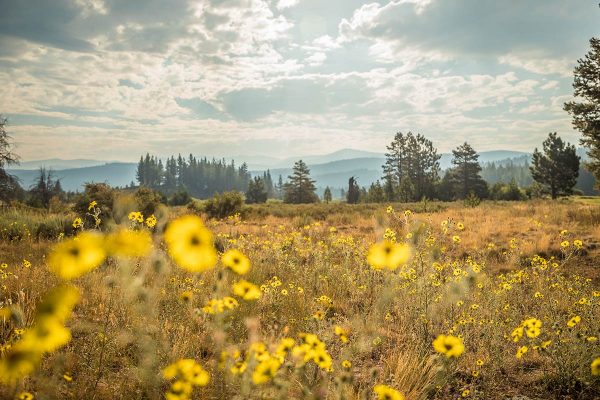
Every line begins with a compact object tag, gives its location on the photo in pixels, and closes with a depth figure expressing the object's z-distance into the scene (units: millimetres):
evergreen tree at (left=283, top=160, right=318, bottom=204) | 61562
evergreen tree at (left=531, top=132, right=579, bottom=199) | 41719
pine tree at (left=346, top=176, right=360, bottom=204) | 51612
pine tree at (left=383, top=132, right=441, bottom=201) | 59594
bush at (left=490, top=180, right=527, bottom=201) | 51531
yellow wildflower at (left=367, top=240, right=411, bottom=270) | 1884
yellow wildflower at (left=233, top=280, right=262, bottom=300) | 1789
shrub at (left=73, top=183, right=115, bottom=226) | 11164
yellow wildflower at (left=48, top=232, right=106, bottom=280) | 1310
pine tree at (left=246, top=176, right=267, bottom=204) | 75944
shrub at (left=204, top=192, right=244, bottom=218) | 17375
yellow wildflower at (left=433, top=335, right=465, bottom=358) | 1776
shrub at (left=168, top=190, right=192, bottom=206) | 62188
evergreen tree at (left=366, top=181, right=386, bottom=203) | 56862
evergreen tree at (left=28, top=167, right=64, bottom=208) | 34803
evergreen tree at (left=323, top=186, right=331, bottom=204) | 65162
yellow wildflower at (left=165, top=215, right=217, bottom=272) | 1591
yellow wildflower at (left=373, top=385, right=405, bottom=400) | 1585
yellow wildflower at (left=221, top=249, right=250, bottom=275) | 1744
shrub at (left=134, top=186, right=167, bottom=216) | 12569
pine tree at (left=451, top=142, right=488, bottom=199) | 53469
